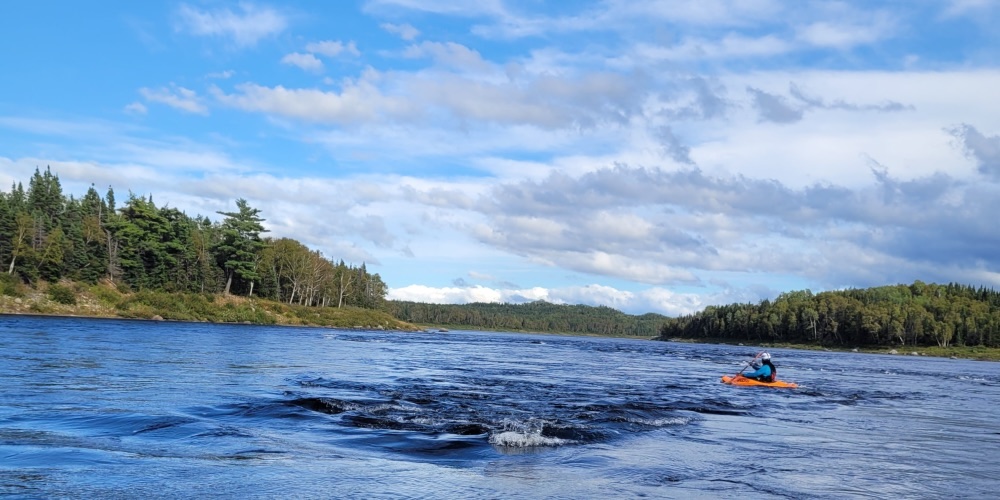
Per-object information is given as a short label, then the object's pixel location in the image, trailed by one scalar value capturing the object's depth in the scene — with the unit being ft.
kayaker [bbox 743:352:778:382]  125.29
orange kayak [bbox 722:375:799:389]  123.92
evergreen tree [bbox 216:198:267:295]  404.57
